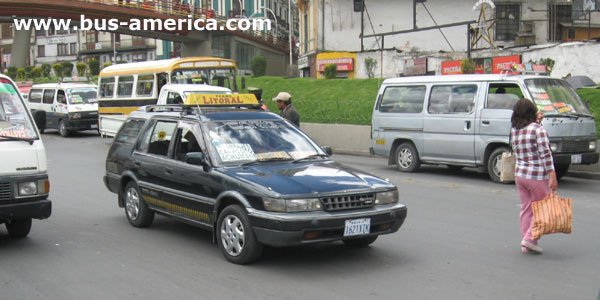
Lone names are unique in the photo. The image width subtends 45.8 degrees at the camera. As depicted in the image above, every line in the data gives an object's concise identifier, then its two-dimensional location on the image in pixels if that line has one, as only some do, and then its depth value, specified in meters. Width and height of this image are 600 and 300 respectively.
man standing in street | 12.96
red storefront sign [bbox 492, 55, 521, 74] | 27.76
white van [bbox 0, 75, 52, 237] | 7.44
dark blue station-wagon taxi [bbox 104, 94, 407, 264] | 6.61
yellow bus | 22.95
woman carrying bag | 7.44
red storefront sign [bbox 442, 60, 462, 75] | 29.30
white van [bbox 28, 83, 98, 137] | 28.12
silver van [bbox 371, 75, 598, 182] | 13.12
